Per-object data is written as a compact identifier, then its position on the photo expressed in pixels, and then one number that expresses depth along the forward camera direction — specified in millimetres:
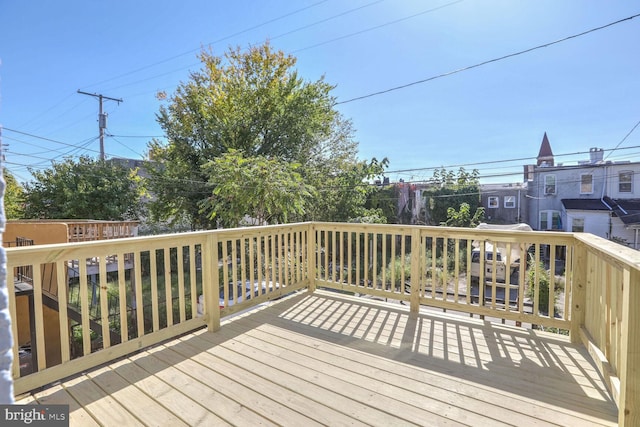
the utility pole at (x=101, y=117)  15483
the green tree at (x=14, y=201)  12083
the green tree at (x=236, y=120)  11336
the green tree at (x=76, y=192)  12000
